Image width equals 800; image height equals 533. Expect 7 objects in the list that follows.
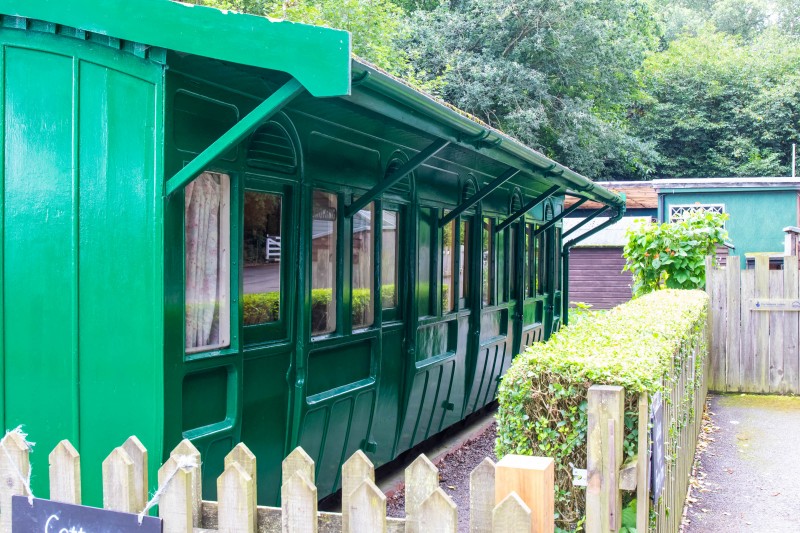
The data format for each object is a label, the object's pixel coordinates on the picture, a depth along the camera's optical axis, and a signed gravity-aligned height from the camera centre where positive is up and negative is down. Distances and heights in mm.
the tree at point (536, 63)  29312 +7791
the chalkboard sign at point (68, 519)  2338 -668
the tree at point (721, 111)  36906 +7496
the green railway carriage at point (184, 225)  3883 +294
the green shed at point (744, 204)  24703 +2199
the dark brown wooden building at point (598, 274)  24688 +155
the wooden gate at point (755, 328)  10773 -624
